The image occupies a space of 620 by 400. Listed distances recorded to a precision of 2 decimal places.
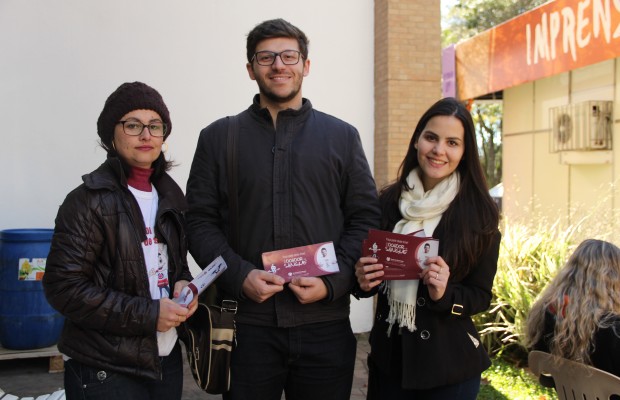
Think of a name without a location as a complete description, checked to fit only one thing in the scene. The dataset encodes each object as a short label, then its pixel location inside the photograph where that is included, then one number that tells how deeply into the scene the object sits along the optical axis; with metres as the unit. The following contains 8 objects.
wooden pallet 5.14
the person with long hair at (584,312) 2.96
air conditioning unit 10.31
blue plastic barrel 5.00
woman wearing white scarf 2.46
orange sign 9.08
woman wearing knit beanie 2.20
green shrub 5.69
